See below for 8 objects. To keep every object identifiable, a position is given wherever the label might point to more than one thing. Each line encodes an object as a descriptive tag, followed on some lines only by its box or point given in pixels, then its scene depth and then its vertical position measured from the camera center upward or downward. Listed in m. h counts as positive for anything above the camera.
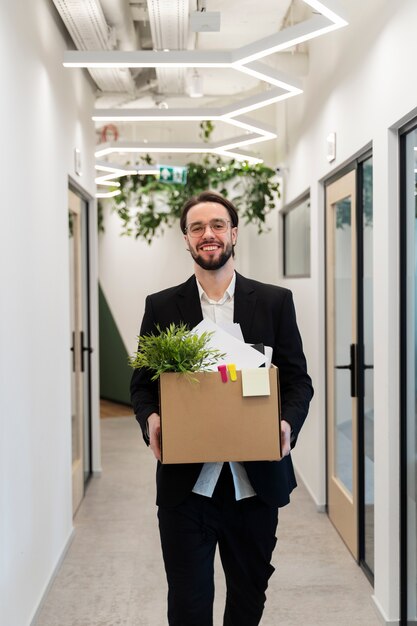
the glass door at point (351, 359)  4.05 -0.28
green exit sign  7.22 +1.27
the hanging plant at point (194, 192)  7.82 +1.28
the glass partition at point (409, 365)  3.19 -0.23
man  2.35 -0.49
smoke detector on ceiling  3.49 +1.29
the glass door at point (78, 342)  5.31 -0.21
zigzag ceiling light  3.14 +1.20
